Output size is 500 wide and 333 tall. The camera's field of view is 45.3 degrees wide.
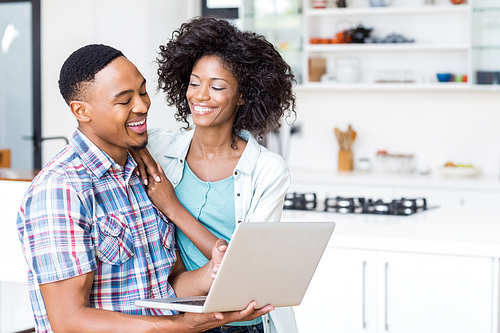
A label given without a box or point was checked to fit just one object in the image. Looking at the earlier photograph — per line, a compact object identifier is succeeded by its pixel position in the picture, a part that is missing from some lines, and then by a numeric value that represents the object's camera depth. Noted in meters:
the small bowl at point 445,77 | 4.29
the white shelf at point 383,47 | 4.27
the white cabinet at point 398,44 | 4.37
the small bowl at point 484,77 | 4.17
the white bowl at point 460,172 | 4.20
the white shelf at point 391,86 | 4.25
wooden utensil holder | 4.68
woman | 1.62
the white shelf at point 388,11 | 4.24
